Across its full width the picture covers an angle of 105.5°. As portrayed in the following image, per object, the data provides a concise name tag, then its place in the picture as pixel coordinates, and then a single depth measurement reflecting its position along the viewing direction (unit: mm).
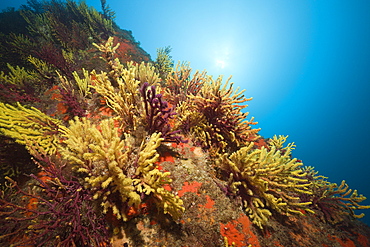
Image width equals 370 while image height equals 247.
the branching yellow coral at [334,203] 3244
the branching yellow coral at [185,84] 4584
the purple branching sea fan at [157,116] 2319
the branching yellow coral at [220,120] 3166
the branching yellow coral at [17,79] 3727
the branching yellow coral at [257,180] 2344
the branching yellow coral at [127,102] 2621
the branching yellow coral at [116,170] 1565
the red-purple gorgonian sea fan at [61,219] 1670
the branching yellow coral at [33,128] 2262
